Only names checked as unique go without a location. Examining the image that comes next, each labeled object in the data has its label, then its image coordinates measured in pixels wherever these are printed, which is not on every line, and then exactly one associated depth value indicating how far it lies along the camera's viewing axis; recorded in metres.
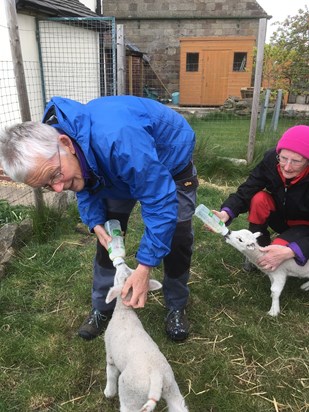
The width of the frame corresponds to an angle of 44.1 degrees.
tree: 7.77
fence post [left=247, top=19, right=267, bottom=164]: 5.87
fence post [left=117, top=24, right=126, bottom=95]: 5.71
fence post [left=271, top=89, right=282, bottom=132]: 8.84
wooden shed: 16.86
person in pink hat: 2.72
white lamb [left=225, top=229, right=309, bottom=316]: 2.80
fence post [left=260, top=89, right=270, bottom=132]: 9.46
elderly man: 1.70
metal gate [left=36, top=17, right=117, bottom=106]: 7.72
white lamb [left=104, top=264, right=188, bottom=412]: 1.62
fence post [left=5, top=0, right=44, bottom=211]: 3.46
